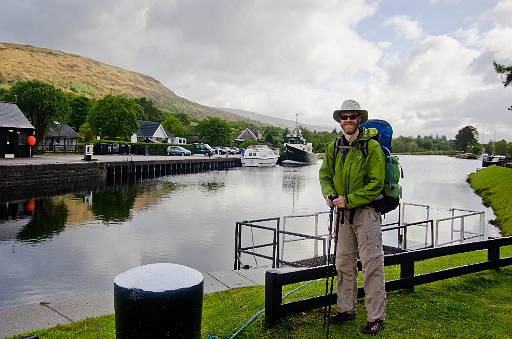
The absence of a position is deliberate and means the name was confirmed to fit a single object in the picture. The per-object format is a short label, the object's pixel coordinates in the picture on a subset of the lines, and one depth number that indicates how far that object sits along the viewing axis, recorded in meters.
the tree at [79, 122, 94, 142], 87.00
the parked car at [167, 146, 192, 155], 78.75
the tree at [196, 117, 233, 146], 117.00
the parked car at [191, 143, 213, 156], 89.06
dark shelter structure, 42.34
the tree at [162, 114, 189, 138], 123.06
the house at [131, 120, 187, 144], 105.75
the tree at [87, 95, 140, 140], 78.06
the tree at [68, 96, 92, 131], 98.31
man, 4.84
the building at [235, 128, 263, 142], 149.02
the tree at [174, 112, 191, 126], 154.75
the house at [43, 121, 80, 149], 76.19
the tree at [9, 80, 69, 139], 61.17
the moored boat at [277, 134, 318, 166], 92.88
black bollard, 3.61
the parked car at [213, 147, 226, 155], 95.56
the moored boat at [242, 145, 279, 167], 81.00
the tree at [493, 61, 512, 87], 28.31
